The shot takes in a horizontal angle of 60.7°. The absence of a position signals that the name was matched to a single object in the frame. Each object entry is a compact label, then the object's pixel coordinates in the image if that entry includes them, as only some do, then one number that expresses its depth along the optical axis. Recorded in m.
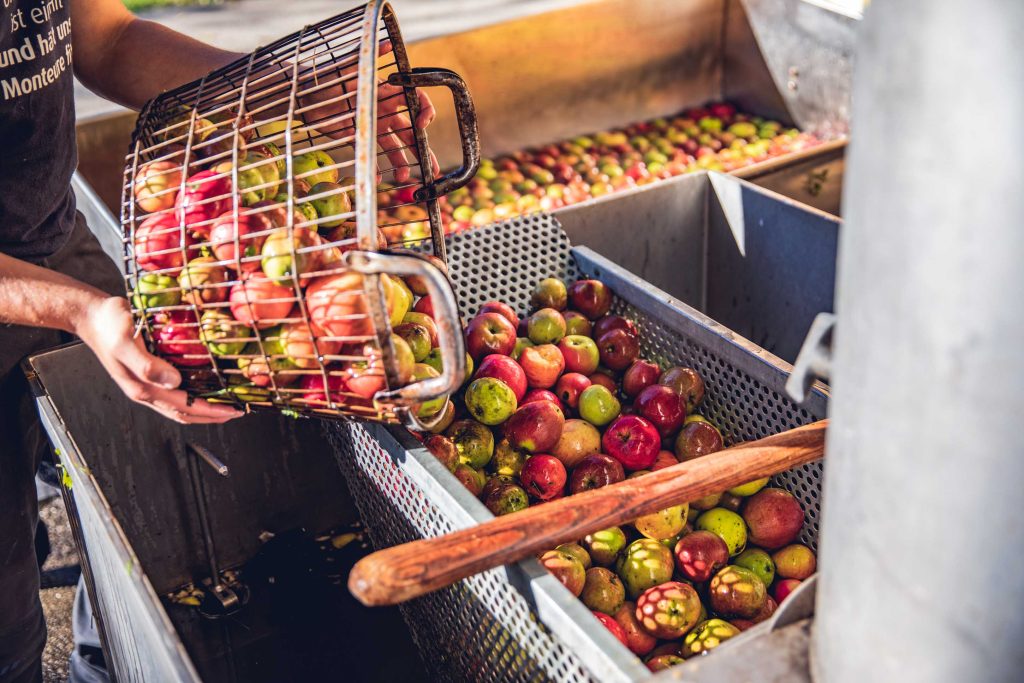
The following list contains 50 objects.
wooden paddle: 1.12
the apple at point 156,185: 1.40
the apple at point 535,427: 1.83
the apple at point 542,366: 2.02
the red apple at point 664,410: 1.91
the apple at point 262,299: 1.24
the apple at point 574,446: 1.87
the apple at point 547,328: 2.16
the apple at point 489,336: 2.01
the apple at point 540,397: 1.93
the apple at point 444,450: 1.71
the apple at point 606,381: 2.11
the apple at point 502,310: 2.13
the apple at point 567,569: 1.54
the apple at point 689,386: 1.98
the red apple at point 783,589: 1.66
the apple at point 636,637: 1.55
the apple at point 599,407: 1.95
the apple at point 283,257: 1.23
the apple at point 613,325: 2.17
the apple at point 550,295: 2.30
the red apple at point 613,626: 1.49
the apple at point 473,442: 1.81
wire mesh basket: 1.16
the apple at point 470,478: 1.73
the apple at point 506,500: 1.72
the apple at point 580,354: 2.10
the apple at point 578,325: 2.22
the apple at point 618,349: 2.14
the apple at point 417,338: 1.50
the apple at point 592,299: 2.27
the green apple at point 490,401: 1.86
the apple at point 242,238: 1.27
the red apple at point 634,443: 1.82
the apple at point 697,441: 1.86
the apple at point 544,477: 1.77
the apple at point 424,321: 1.58
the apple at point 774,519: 1.71
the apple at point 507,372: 1.93
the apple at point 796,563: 1.68
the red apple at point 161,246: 1.33
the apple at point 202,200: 1.32
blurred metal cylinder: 0.60
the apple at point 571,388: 2.02
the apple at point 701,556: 1.63
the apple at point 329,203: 1.46
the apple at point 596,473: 1.77
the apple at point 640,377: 2.07
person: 1.73
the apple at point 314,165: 1.49
